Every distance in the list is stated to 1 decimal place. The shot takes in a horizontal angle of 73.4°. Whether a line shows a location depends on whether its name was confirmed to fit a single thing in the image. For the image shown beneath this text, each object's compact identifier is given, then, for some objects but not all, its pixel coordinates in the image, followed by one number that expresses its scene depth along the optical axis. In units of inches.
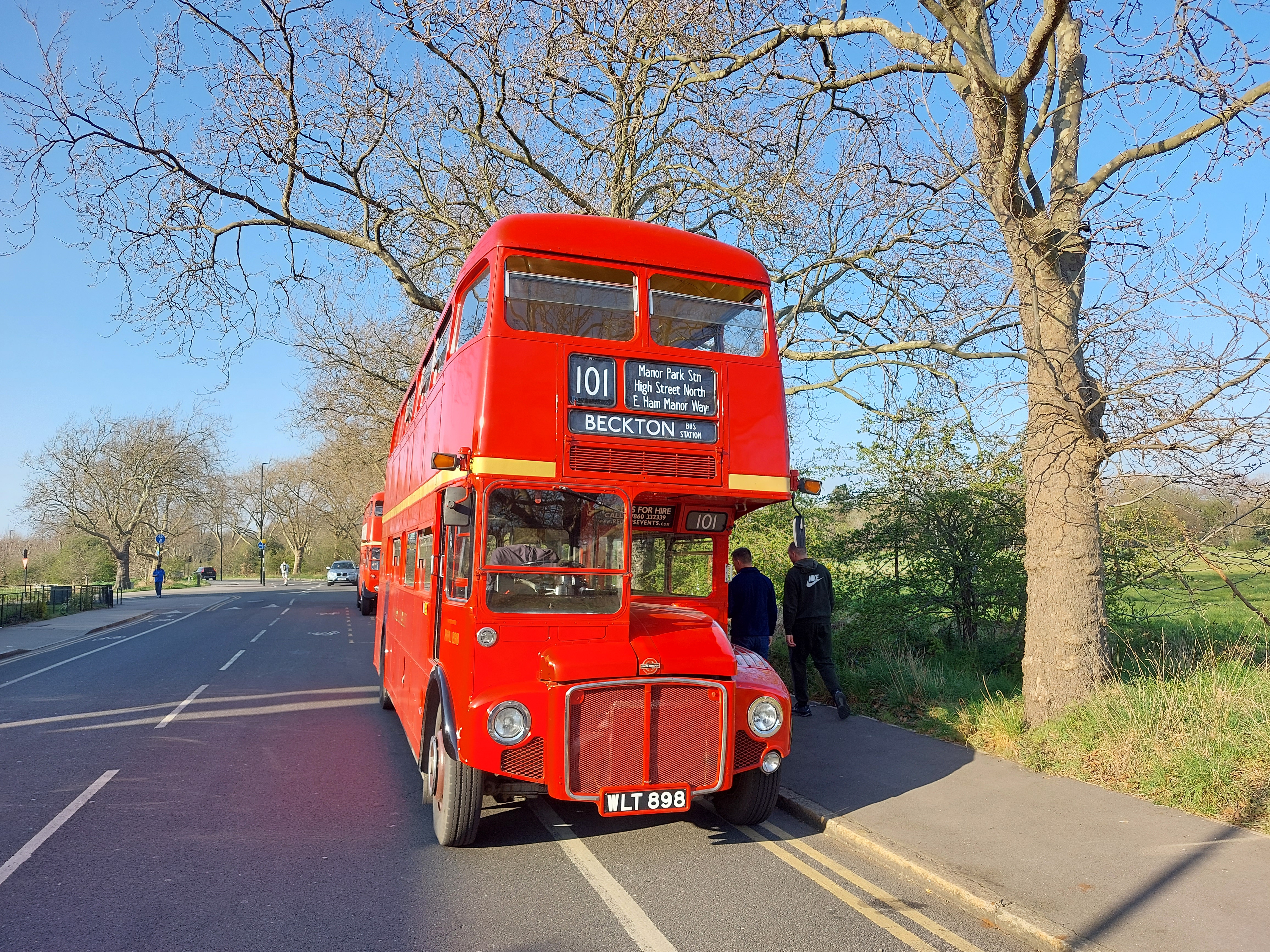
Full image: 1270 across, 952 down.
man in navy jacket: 351.3
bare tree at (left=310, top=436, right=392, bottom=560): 1454.2
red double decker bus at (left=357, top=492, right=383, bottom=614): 974.4
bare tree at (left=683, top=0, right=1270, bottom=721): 283.7
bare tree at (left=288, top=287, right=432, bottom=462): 938.7
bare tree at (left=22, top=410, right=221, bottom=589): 2052.2
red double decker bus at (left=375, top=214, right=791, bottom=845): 197.3
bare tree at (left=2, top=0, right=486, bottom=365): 514.0
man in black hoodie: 366.0
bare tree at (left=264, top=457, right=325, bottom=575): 3125.0
